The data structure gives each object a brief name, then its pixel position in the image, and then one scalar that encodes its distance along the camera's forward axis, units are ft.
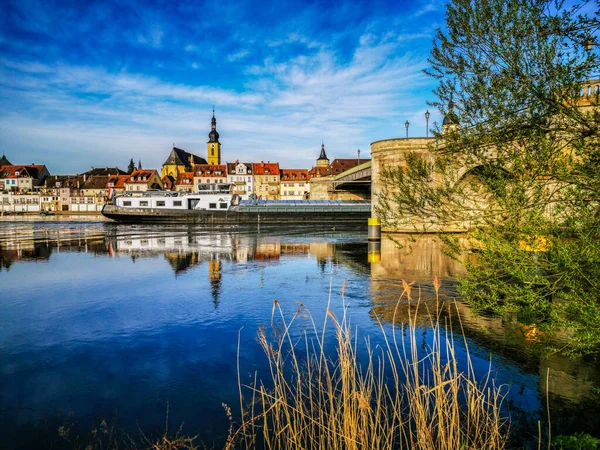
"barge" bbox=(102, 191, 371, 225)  168.55
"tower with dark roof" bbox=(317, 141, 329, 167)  396.51
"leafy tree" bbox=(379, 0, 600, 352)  18.01
